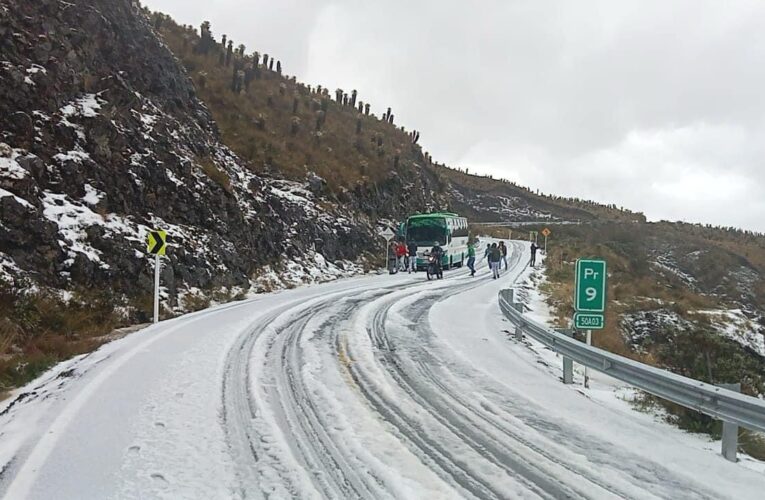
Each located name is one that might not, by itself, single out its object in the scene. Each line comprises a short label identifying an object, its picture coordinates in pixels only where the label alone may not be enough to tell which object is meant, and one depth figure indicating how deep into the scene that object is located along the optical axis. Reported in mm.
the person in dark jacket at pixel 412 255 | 30672
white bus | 31359
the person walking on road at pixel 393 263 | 29273
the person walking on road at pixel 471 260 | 28531
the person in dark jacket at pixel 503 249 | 30500
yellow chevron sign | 13547
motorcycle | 25844
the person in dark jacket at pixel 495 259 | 26875
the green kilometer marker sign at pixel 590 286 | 8672
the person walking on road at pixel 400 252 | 29219
